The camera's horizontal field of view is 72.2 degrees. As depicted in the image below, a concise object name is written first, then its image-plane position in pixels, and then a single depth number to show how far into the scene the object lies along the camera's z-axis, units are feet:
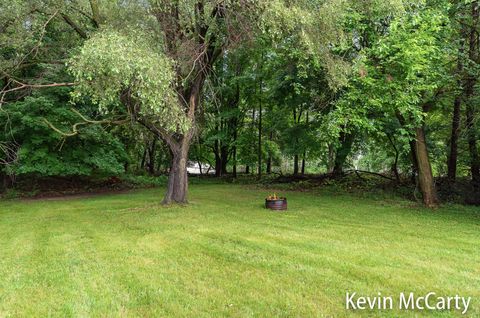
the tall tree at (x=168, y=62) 21.75
